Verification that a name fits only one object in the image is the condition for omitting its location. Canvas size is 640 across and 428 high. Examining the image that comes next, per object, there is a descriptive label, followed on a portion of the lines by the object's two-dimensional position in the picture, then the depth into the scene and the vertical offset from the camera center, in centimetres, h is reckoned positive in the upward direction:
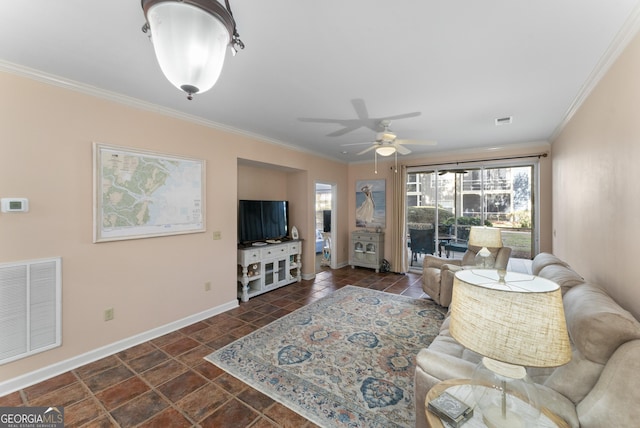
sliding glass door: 489 +20
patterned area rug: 197 -139
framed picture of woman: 623 +30
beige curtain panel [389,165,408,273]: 584 -14
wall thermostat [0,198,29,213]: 211 +10
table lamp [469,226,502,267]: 299 -25
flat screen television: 439 -7
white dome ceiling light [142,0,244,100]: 87 +62
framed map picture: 265 +25
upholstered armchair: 361 -76
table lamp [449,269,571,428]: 85 -42
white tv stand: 418 -89
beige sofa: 102 -70
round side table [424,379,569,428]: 108 -86
